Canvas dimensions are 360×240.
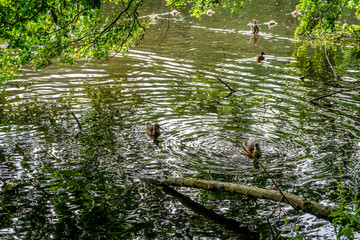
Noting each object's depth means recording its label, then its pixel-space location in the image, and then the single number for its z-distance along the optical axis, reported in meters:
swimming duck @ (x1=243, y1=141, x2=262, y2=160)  9.81
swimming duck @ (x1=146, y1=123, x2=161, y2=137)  11.38
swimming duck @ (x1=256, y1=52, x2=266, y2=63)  21.77
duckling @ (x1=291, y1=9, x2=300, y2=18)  39.80
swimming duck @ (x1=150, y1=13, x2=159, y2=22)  36.63
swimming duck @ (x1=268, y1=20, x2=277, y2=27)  34.41
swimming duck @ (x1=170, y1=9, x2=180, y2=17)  41.17
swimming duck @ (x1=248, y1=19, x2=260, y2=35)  28.70
